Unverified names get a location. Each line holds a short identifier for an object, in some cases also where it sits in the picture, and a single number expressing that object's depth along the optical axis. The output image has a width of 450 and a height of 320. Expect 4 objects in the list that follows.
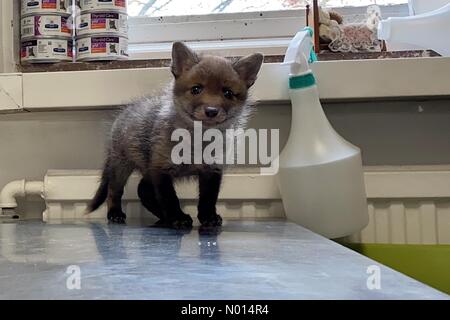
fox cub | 0.95
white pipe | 1.22
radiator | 1.12
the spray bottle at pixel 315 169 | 1.00
